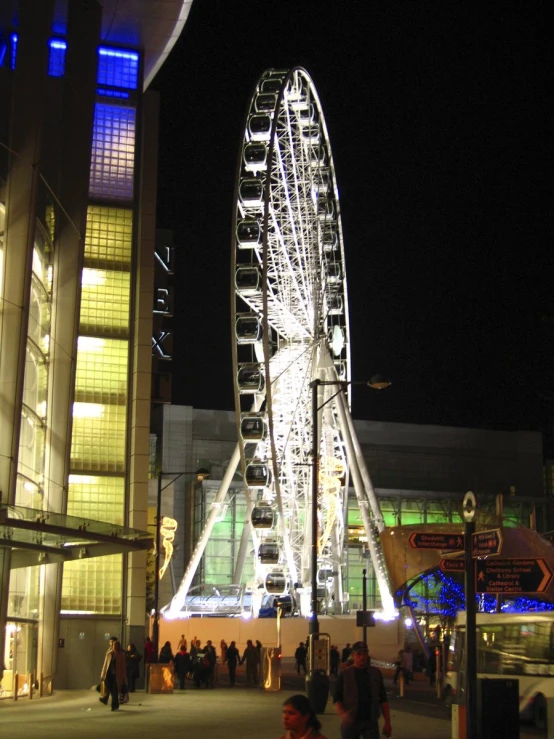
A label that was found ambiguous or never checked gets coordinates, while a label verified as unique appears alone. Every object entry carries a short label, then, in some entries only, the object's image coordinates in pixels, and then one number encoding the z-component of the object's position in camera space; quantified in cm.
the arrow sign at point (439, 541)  1505
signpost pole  1391
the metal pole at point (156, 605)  3784
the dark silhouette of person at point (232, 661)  3900
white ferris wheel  4772
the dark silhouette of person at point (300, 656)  4456
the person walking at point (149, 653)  3641
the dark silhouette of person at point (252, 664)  4025
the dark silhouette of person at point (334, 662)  4247
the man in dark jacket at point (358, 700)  1265
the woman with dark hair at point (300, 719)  768
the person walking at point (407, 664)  3990
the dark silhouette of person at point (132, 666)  3034
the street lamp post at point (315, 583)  2189
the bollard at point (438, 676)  3388
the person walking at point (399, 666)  3576
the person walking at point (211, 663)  3709
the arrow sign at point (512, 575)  1486
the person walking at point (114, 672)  2430
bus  2281
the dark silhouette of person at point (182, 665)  3628
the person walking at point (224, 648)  4493
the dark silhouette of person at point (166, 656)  3718
